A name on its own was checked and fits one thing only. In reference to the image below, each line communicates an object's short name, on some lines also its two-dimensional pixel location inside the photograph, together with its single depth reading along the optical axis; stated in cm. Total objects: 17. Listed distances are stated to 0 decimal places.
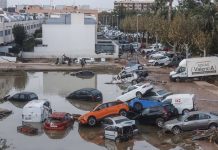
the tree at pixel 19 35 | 7756
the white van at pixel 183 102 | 2900
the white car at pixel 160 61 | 5758
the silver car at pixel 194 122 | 2517
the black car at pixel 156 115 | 2713
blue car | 3005
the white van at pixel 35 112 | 2877
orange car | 2780
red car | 2689
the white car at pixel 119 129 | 2425
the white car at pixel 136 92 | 3416
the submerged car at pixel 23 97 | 3609
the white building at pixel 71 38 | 7038
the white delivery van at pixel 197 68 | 4369
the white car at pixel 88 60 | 6265
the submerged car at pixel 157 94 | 3309
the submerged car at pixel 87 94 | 3633
